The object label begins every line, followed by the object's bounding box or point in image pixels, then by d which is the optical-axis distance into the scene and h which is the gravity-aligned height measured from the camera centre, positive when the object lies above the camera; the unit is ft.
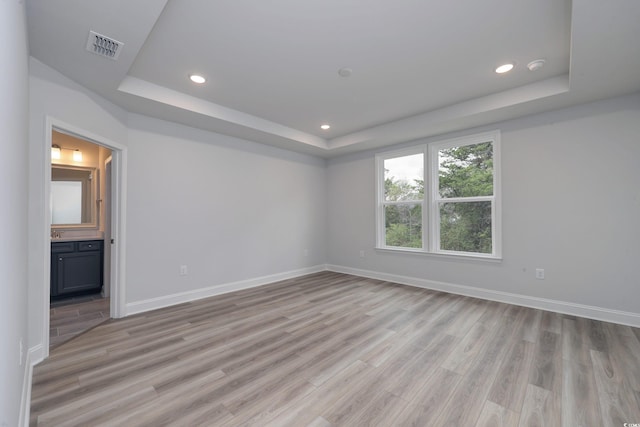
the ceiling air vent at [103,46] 6.56 +4.30
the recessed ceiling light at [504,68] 9.02 +5.03
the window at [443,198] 13.07 +0.96
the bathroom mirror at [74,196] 14.38 +0.97
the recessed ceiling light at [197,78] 9.56 +4.91
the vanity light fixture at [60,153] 14.07 +3.28
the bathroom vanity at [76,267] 12.65 -2.59
